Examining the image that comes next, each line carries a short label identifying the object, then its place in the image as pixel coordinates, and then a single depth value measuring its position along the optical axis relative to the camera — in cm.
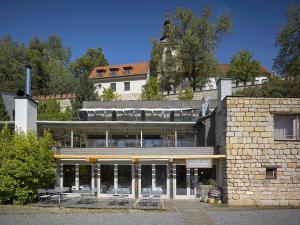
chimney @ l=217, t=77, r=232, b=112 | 1799
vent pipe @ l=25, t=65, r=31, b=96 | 2013
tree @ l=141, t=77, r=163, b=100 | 3617
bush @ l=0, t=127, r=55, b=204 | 1506
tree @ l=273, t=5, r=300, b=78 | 3178
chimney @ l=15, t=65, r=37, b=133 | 1856
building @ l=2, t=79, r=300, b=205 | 1537
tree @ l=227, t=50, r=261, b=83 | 3998
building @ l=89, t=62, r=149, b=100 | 4279
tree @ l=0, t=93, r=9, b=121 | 2968
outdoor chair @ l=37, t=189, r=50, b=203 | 1496
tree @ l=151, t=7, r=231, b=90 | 3528
